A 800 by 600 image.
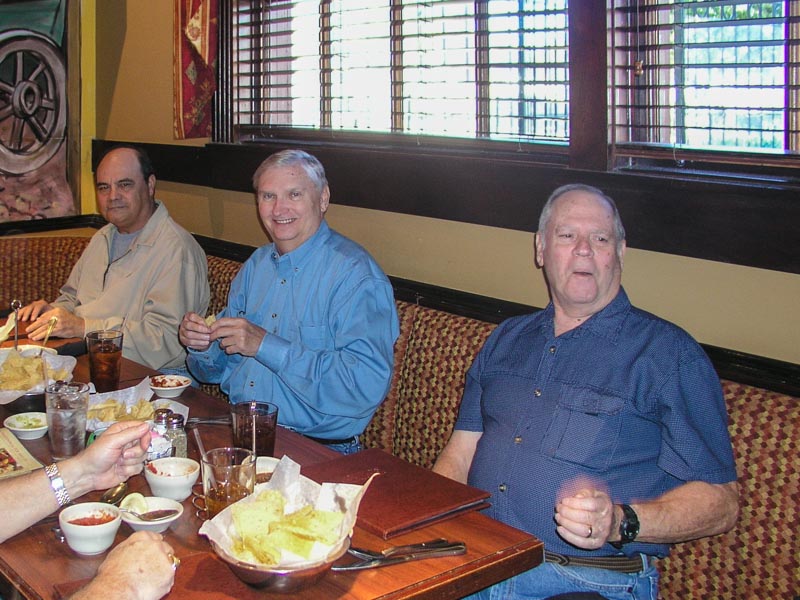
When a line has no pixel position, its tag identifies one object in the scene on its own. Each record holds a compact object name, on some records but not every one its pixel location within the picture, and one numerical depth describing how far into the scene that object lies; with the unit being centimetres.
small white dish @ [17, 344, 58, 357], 284
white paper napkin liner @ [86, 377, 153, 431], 236
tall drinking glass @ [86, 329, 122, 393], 252
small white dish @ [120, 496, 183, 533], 165
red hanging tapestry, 410
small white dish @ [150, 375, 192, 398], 243
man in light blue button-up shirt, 260
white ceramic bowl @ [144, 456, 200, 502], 180
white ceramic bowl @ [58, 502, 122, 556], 158
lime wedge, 172
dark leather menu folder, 168
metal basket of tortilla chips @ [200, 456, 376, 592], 143
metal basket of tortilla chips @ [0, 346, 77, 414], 243
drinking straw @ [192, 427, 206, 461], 192
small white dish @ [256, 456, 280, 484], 184
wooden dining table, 147
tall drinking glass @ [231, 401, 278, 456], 200
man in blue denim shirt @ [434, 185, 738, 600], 196
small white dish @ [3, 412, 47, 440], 216
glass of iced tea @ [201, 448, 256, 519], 169
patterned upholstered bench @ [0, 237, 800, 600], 203
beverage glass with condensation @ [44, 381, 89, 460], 201
